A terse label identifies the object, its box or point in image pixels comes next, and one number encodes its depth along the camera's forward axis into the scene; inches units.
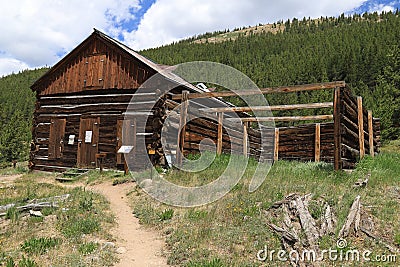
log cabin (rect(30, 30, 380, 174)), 555.8
